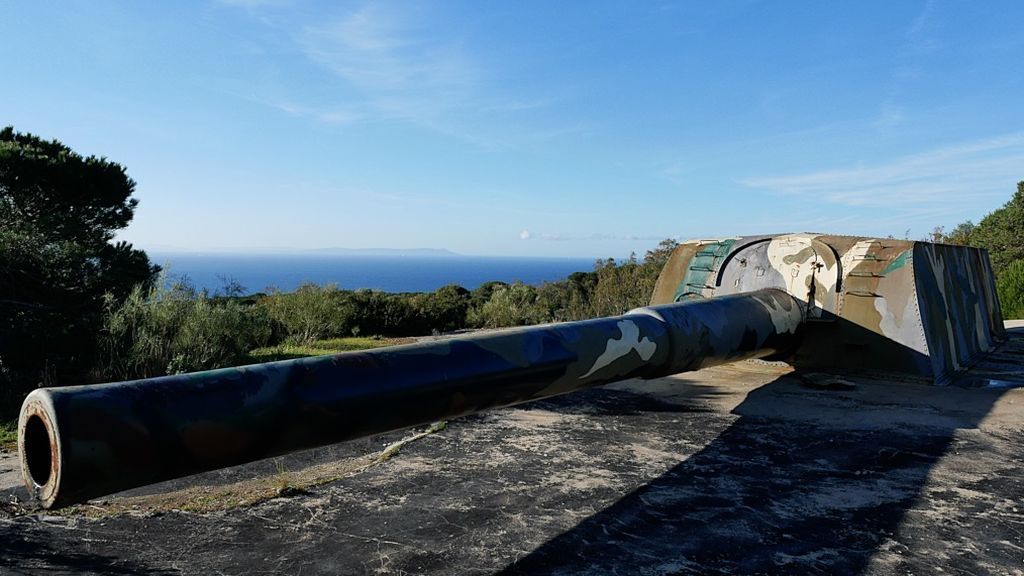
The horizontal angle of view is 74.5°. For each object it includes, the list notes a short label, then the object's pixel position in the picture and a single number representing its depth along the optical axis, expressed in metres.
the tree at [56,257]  7.26
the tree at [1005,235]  20.30
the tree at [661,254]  18.95
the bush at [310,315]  12.06
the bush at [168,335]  7.42
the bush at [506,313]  14.66
